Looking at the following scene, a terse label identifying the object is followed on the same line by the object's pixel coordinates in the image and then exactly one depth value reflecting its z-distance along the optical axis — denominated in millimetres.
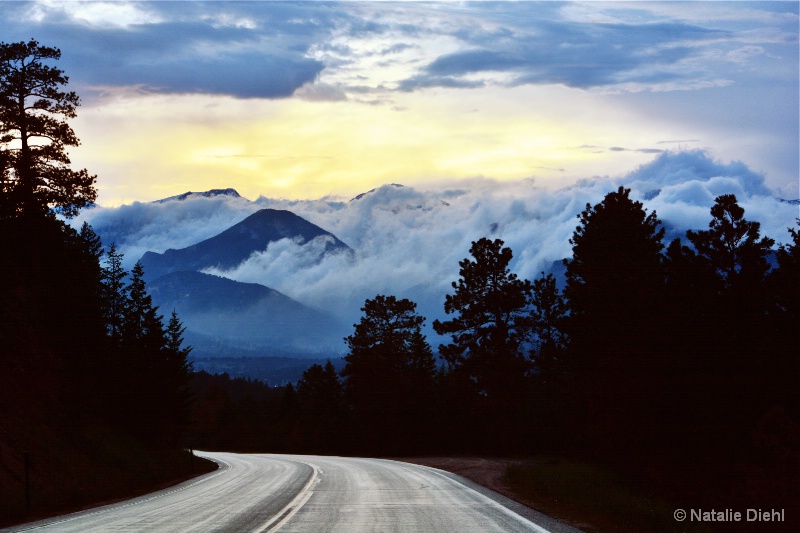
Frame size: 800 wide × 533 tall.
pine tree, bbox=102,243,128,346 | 66319
